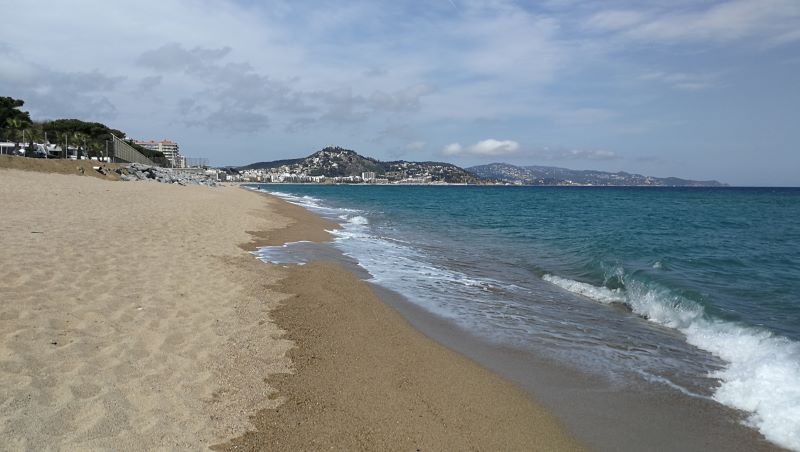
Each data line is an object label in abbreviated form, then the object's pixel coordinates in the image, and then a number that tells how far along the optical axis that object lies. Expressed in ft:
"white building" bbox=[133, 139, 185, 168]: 510.99
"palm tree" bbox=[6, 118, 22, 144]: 149.07
